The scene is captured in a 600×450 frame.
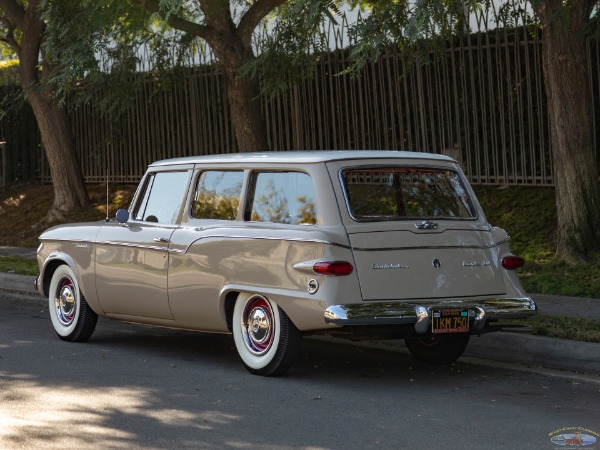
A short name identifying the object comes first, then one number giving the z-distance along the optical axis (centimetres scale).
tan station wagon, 1163
